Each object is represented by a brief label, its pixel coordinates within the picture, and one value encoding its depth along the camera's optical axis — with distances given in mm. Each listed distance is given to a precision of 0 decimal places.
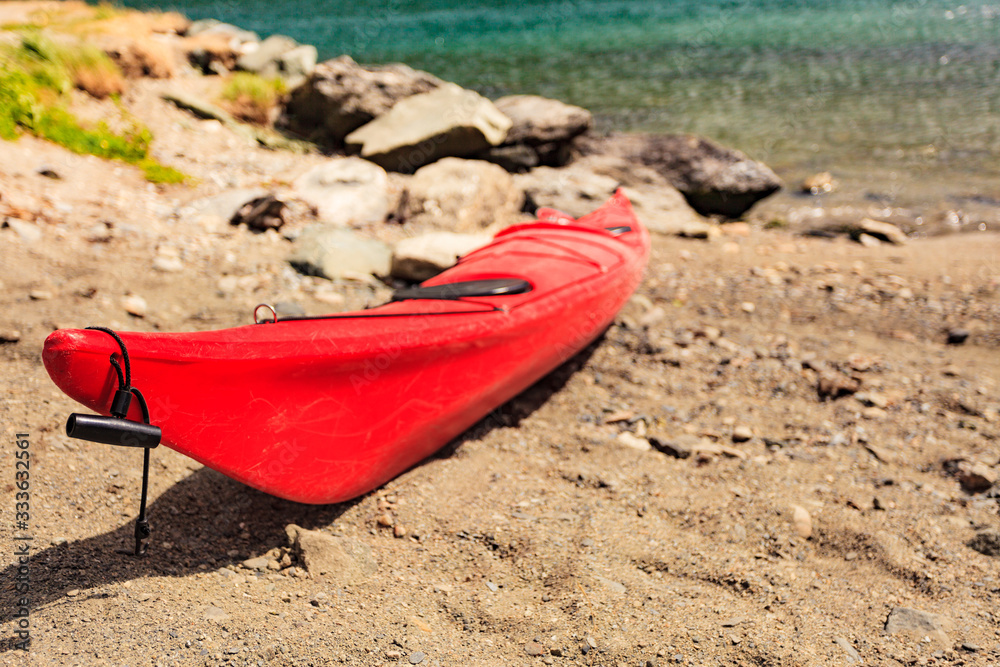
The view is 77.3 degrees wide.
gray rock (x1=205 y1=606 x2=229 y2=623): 2029
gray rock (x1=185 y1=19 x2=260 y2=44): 12727
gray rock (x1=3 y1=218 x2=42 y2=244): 4359
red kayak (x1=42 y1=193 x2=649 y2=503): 2010
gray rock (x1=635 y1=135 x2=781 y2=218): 7781
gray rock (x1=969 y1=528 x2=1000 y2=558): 2590
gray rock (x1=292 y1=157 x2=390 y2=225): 6059
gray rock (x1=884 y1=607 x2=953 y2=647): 2201
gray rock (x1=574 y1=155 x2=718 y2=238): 6762
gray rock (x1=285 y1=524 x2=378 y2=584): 2326
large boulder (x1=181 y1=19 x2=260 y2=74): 9805
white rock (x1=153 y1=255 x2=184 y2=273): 4492
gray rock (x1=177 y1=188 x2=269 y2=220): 5500
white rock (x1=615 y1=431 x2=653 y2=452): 3299
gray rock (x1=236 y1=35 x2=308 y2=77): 9758
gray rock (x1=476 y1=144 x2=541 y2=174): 7754
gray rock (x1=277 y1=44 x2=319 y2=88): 9734
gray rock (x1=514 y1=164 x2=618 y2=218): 6922
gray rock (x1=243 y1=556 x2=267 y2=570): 2328
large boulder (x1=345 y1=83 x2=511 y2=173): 7281
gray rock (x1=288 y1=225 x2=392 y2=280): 4797
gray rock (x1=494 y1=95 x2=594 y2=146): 7949
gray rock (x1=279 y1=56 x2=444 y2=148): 8141
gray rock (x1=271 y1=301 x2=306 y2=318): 4094
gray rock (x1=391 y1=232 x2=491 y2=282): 4762
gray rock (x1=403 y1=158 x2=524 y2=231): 5898
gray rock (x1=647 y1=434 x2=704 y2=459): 3230
